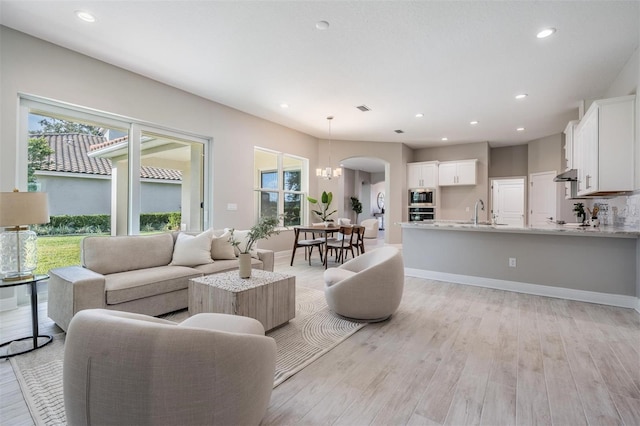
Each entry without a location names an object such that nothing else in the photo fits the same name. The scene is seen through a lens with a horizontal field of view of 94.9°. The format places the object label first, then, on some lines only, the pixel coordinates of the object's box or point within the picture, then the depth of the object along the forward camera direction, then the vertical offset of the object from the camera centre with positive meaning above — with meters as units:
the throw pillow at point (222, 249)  3.90 -0.50
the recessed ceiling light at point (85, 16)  2.84 +1.91
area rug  1.71 -1.10
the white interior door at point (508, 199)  8.41 +0.42
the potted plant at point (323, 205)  7.17 +0.19
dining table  5.49 -0.33
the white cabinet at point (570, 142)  4.82 +1.23
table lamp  2.31 -0.19
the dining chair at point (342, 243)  5.58 -0.61
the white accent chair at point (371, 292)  2.79 -0.77
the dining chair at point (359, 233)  5.81 -0.42
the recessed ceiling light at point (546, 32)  2.98 +1.87
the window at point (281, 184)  6.40 +0.66
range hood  4.60 +0.62
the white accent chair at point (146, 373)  1.03 -0.59
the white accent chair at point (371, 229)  10.34 -0.58
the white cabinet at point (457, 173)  8.00 +1.13
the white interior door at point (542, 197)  7.32 +0.43
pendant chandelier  6.29 +0.86
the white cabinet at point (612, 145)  3.37 +0.82
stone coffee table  2.46 -0.75
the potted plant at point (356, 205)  12.31 +0.31
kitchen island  3.48 -0.62
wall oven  8.45 -0.01
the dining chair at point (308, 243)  5.69 -0.61
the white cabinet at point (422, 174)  8.39 +1.11
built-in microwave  8.35 +0.45
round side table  2.29 -0.75
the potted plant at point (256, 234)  2.83 -0.22
